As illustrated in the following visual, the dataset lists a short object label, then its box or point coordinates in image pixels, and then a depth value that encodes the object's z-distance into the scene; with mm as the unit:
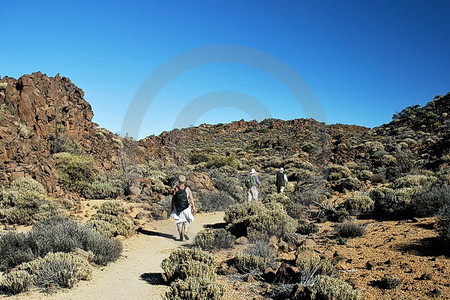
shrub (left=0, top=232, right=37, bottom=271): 5664
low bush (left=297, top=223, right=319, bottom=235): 8789
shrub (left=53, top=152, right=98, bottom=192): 13469
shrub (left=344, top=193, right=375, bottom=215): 10336
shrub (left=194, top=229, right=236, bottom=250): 7258
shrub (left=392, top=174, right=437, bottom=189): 11339
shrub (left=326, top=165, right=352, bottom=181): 19906
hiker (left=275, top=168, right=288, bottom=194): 13915
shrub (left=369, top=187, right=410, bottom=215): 9133
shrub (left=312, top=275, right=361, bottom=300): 3965
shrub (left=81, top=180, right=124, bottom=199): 13516
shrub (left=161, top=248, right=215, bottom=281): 5117
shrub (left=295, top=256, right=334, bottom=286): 4777
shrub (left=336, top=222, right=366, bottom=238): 7781
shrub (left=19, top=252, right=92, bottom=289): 4820
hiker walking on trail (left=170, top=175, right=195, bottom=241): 8211
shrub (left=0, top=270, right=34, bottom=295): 4566
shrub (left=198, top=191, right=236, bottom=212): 13247
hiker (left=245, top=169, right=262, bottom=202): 12656
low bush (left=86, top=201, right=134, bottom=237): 8053
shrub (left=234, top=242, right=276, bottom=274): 5613
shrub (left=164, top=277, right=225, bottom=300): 4246
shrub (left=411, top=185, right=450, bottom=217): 8250
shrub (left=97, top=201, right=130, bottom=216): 10211
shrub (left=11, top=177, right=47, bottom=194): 10780
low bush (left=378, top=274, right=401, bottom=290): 4535
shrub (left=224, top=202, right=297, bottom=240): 8203
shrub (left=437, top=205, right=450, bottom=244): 5719
